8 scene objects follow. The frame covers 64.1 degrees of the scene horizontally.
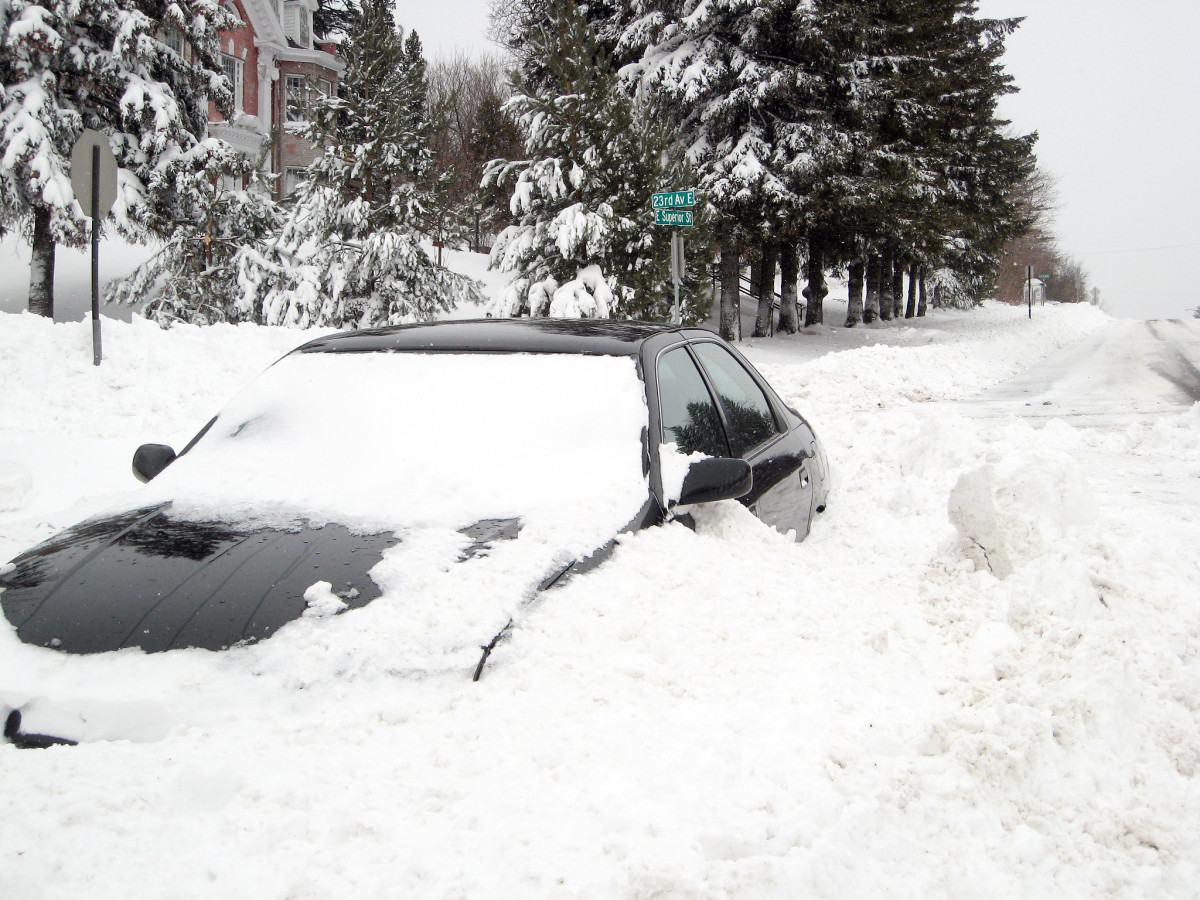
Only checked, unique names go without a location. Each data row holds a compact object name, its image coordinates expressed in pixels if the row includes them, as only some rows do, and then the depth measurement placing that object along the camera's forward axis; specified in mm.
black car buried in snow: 2449
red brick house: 32500
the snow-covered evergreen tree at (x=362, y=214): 18875
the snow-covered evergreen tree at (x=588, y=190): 16406
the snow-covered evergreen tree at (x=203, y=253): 19484
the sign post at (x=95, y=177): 10312
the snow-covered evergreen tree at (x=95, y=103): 17547
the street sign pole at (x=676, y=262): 12550
